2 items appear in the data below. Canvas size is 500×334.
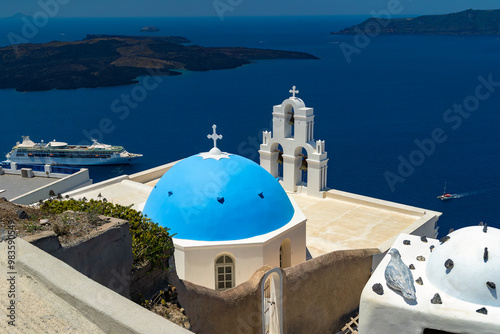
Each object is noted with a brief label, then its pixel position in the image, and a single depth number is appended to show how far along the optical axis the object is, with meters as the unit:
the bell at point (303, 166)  25.56
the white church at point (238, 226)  17.00
